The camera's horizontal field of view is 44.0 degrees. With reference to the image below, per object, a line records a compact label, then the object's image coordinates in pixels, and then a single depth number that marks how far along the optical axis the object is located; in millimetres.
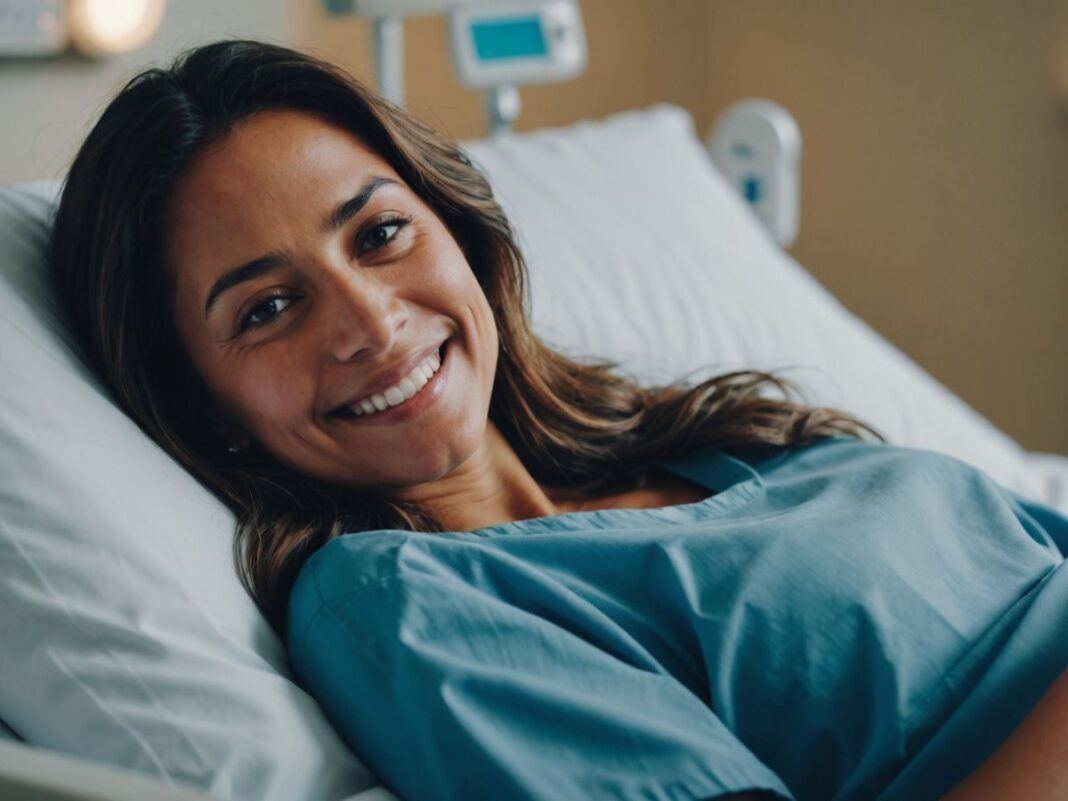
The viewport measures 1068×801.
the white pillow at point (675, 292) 1847
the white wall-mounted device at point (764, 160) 2521
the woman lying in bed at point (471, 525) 1007
